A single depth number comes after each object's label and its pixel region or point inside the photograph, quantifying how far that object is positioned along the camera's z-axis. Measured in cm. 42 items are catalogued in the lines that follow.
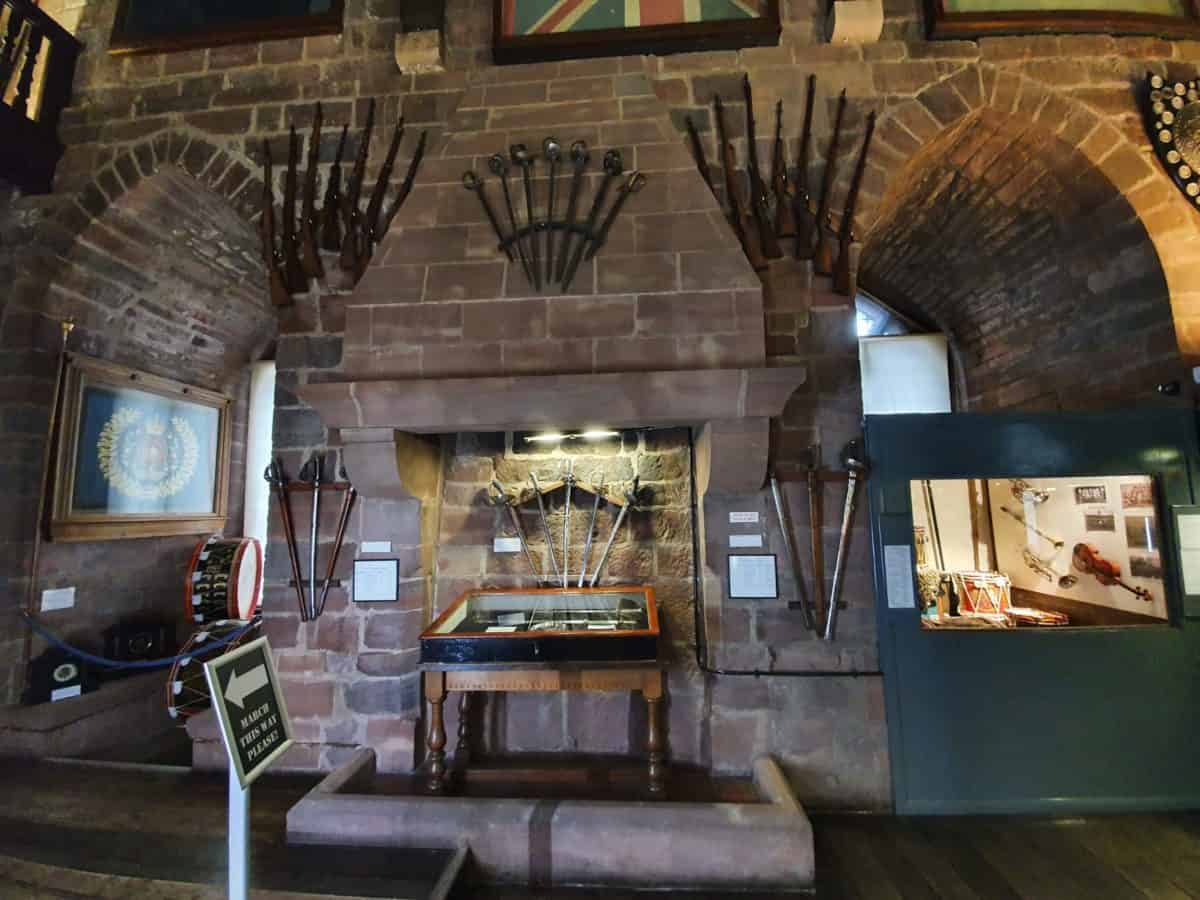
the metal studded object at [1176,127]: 286
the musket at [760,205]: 286
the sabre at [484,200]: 285
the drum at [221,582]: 400
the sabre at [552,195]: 278
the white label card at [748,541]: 281
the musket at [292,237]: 304
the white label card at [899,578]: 272
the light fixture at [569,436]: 327
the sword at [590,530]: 317
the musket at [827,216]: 285
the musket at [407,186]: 306
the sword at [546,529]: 320
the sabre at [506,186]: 281
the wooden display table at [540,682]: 247
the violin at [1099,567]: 285
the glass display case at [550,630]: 248
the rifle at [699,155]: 297
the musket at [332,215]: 305
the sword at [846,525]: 272
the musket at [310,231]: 304
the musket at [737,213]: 289
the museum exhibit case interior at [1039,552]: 283
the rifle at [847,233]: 285
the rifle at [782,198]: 288
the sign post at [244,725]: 138
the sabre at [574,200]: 280
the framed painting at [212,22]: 338
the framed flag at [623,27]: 310
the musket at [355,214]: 304
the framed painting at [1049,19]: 300
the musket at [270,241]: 304
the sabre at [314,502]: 294
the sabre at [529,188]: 279
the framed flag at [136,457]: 352
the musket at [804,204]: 287
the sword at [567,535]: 321
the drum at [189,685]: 339
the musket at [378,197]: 305
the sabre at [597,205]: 279
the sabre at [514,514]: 321
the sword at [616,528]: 313
